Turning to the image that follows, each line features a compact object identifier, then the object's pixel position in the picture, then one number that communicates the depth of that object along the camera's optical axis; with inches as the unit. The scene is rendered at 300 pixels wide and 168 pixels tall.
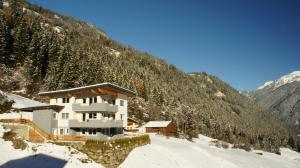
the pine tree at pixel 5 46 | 2885.1
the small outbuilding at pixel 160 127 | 2985.5
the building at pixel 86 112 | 1573.3
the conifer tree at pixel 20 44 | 3046.1
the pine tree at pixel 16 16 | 3711.8
